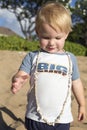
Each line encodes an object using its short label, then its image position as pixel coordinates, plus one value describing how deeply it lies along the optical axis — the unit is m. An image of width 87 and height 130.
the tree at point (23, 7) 18.54
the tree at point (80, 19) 22.10
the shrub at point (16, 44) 7.88
